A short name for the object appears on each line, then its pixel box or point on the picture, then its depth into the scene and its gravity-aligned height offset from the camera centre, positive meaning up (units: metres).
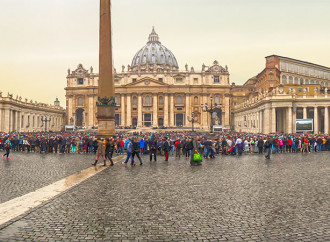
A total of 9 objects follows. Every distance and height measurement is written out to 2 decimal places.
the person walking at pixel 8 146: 17.06 -0.81
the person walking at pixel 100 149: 13.56 -0.76
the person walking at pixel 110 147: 14.68 -0.77
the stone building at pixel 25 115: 53.91 +2.99
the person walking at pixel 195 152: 14.38 -0.98
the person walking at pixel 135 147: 14.12 -0.71
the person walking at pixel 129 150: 14.25 -0.84
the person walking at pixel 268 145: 17.52 -0.77
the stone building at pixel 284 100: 48.56 +4.66
